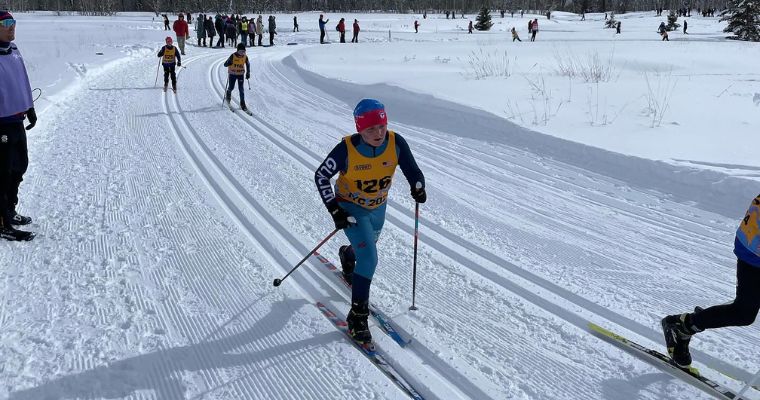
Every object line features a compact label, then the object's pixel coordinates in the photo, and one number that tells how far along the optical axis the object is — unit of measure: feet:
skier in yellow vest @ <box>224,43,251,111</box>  43.39
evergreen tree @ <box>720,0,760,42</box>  124.26
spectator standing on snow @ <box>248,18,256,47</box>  107.44
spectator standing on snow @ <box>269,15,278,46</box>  111.55
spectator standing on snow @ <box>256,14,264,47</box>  109.85
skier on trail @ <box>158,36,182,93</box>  48.96
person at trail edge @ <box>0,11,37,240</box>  16.96
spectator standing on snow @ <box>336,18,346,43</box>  114.93
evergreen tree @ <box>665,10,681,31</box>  173.58
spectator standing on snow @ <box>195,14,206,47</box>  106.73
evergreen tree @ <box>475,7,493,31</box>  172.45
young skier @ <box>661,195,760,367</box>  10.64
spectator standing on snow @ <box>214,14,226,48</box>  104.42
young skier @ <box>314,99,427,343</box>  12.96
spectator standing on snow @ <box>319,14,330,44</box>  111.14
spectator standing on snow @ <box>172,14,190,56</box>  85.92
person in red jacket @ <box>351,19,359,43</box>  115.86
